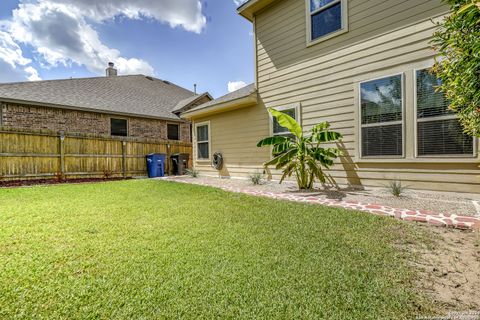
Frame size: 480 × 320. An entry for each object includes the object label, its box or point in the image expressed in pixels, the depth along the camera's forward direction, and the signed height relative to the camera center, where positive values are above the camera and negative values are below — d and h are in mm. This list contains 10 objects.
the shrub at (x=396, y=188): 4379 -681
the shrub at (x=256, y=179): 6590 -649
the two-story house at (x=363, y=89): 4195 +1659
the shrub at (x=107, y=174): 9875 -628
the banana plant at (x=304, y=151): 5121 +123
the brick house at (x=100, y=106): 9805 +2728
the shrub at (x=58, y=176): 8688 -599
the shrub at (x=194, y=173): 9440 -640
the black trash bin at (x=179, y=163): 11609 -233
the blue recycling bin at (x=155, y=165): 10670 -285
